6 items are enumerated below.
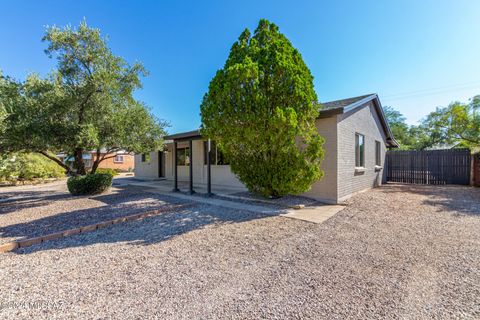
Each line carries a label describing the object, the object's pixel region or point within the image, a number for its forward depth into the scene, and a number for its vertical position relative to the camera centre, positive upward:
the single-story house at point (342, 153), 7.20 +0.32
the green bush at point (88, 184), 8.99 -1.02
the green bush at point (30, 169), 14.04 -0.61
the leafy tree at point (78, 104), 7.05 +2.08
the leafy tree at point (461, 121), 14.66 +2.87
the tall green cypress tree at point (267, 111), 5.85 +1.41
